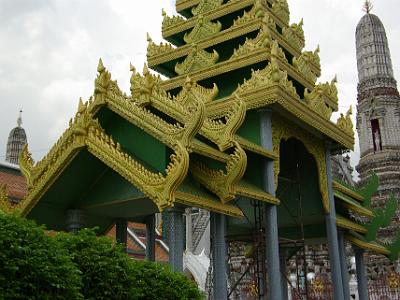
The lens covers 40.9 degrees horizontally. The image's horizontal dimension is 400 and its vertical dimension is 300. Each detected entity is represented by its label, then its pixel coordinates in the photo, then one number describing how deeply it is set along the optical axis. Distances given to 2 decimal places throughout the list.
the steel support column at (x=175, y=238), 8.61
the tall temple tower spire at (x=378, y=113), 35.38
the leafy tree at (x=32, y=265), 4.68
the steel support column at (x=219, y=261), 9.59
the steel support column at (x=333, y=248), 12.90
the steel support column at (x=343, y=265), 13.80
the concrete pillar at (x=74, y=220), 9.75
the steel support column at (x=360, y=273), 15.69
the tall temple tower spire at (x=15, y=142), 46.42
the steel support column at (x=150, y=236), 11.03
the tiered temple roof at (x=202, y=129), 8.63
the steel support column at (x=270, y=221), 10.40
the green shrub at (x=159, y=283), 6.47
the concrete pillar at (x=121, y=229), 10.88
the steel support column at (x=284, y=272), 15.72
